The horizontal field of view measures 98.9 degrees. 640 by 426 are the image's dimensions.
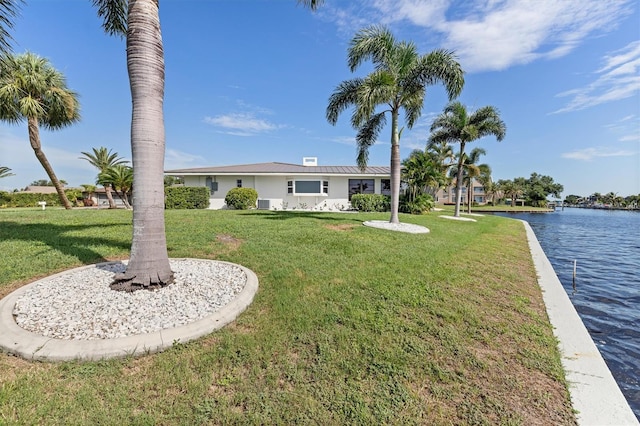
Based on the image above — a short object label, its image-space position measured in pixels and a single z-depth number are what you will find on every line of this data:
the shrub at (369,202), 20.59
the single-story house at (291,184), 21.25
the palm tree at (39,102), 14.52
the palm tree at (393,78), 10.79
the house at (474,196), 68.94
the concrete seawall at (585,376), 2.42
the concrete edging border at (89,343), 2.82
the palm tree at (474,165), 24.11
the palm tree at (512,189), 71.62
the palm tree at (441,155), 23.26
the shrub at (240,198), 19.88
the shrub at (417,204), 21.17
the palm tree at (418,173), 21.08
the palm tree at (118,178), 20.72
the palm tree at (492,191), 72.44
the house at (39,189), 51.14
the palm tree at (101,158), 28.00
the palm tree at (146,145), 4.25
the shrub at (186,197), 19.55
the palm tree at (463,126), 20.22
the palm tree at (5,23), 4.29
